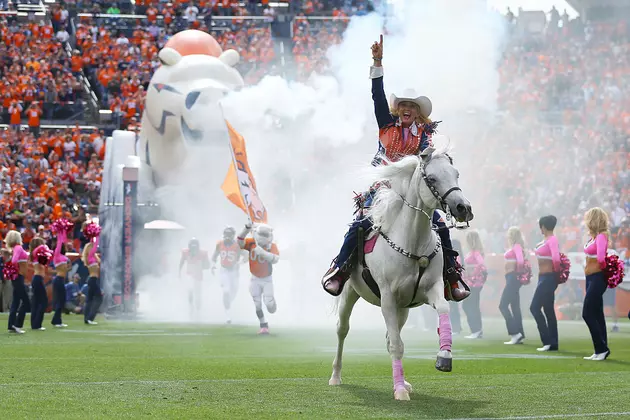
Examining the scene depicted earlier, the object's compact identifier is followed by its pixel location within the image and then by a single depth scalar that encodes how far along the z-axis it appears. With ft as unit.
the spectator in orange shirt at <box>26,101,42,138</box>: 117.08
